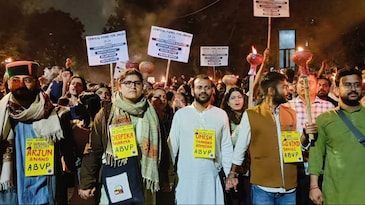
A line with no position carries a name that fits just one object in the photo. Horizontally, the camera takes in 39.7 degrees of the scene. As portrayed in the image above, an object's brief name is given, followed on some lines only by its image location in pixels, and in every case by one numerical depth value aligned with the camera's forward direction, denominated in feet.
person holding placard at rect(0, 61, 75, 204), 15.53
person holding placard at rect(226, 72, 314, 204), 17.06
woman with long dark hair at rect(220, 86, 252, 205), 19.32
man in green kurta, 16.01
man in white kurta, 17.46
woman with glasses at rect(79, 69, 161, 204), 16.43
